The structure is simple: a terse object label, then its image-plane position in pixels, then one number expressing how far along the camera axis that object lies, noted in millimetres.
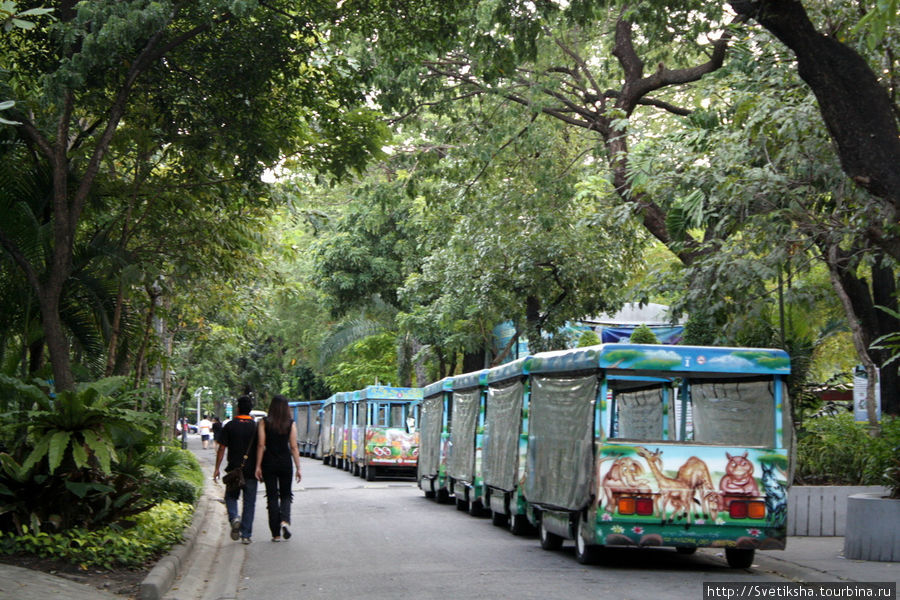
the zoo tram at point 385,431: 31516
